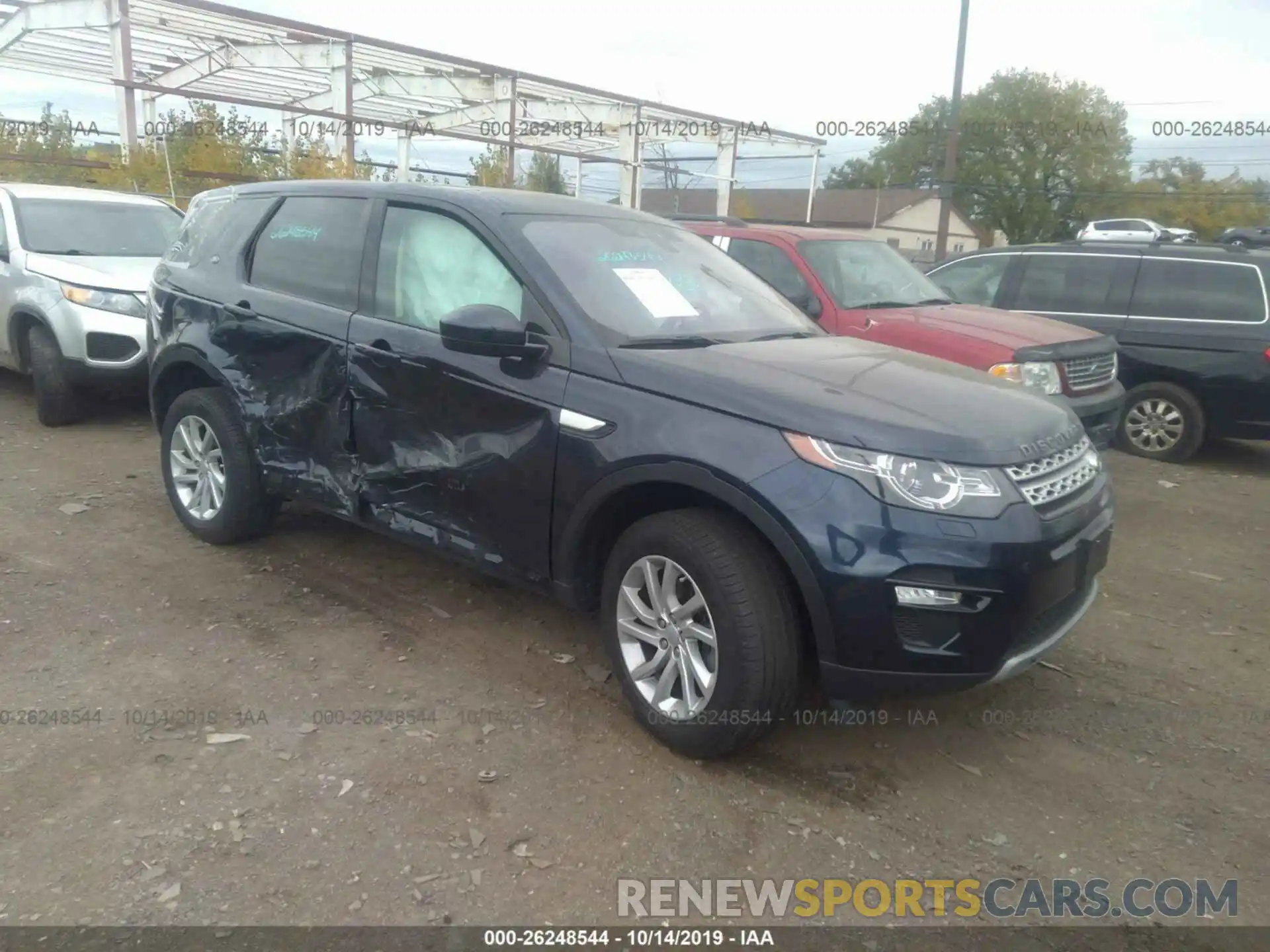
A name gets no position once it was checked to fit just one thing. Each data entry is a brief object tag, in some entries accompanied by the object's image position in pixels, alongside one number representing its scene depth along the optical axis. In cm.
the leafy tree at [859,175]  6669
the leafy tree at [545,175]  2473
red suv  616
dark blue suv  289
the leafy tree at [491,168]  2188
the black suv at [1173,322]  766
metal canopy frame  1602
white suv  2525
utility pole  1775
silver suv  713
